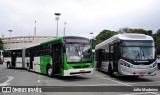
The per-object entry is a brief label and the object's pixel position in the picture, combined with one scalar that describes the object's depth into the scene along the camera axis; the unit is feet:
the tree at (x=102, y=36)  156.03
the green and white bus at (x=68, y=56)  31.86
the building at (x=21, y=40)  158.21
